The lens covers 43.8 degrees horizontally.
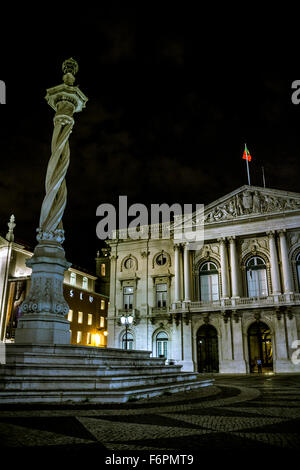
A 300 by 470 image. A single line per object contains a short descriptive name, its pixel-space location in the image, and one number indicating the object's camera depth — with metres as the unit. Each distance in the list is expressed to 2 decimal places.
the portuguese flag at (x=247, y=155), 36.19
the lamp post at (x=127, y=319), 22.96
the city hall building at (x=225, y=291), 32.16
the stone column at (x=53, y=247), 12.58
